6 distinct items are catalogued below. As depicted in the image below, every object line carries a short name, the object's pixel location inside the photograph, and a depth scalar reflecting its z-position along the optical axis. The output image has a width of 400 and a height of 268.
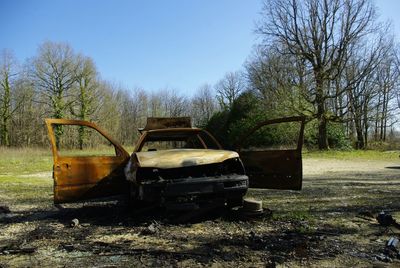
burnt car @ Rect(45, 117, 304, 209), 5.83
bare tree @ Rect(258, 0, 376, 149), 28.69
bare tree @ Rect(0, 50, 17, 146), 43.06
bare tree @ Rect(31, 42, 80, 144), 42.83
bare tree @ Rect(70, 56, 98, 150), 44.66
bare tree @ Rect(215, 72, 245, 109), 58.81
